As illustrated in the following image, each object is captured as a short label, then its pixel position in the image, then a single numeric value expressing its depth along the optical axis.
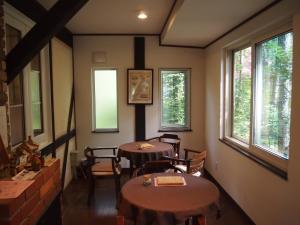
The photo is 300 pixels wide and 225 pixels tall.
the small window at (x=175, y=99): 5.12
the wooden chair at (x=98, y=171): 3.60
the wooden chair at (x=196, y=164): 3.17
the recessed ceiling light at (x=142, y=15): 3.62
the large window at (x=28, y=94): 2.71
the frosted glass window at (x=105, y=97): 5.02
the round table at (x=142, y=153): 3.68
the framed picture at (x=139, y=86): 4.93
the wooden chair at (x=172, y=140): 4.36
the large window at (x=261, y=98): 2.54
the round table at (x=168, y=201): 1.86
